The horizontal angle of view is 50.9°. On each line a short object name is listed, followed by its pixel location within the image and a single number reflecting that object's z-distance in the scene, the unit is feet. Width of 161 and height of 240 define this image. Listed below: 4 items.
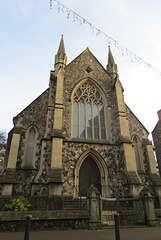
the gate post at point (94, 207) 21.50
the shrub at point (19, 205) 28.20
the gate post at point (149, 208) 24.51
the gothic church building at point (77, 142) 36.29
